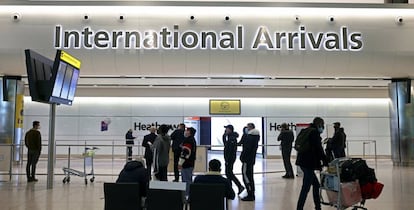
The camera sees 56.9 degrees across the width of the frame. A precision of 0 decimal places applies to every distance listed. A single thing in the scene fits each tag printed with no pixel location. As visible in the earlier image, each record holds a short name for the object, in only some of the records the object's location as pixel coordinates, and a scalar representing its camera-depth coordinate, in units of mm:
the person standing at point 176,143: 9312
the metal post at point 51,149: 8781
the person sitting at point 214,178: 4480
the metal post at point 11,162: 10211
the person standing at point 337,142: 10227
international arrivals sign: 11570
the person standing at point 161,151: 7879
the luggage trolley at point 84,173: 9656
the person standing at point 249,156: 7238
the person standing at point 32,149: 9906
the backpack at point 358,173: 5094
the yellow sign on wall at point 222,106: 20547
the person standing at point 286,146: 11102
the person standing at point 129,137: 18797
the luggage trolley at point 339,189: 5086
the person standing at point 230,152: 7659
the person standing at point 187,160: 7480
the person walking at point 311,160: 5566
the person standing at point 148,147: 9992
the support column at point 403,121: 13773
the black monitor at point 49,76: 8000
